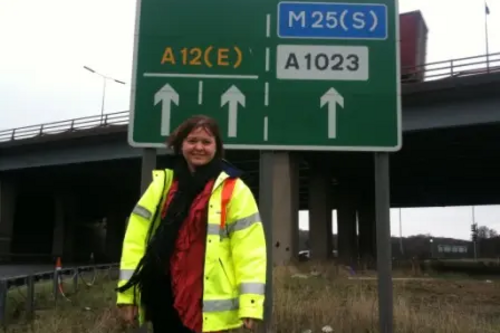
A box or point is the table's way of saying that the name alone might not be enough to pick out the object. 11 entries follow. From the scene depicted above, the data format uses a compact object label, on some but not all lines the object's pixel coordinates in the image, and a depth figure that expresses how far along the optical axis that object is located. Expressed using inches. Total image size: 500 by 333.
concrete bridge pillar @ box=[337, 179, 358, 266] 1596.9
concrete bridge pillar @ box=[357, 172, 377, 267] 1899.9
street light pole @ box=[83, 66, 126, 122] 1455.6
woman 118.2
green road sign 202.5
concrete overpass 908.0
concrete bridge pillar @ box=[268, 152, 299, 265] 930.7
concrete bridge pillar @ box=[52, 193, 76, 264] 1750.7
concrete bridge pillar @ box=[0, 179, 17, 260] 1494.8
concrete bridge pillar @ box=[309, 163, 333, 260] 1262.3
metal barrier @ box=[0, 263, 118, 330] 334.6
